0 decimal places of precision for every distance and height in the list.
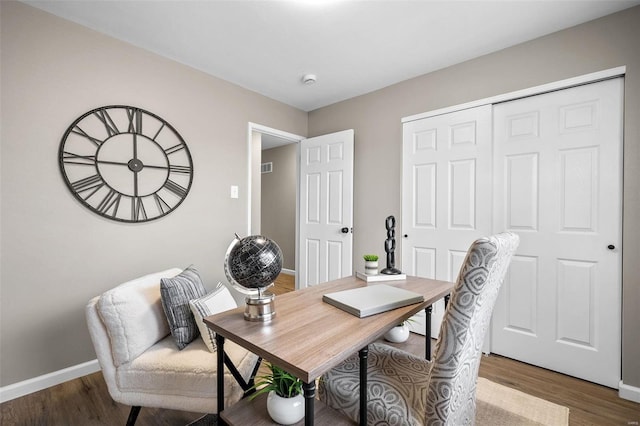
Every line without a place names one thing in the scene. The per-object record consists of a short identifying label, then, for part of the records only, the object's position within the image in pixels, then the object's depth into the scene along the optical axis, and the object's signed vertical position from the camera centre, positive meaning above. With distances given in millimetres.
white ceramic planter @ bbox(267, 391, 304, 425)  964 -656
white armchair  1312 -712
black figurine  1730 -196
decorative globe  1047 -188
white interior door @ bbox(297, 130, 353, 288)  3160 +49
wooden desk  778 -391
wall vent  5578 +856
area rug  1579 -1127
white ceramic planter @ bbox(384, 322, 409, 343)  1626 -681
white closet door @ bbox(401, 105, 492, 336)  2398 +192
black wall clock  2012 +355
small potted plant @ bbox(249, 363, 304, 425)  966 -629
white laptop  1104 -358
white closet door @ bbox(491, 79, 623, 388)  1908 -80
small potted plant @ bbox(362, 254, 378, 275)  1685 -304
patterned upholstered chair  811 -535
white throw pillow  1437 -504
